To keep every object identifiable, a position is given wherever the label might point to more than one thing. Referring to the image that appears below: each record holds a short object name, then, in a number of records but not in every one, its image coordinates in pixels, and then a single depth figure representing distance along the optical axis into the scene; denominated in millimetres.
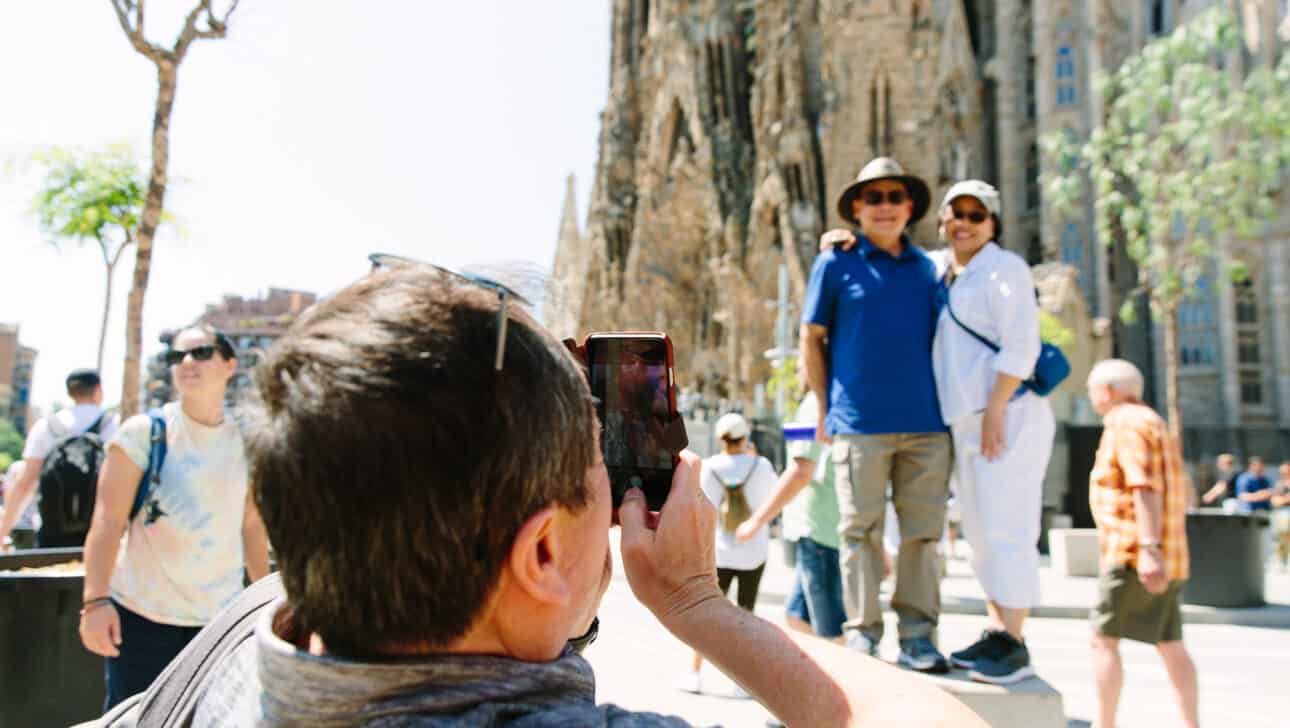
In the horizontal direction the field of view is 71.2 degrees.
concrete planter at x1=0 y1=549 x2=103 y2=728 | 3477
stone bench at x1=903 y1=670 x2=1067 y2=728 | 3006
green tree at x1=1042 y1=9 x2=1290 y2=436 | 16781
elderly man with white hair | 3783
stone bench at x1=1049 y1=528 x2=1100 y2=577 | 9562
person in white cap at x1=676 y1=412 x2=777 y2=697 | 5047
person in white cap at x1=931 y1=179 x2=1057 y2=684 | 3432
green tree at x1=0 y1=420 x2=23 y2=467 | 49812
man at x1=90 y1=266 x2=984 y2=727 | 771
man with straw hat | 3432
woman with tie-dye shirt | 2846
